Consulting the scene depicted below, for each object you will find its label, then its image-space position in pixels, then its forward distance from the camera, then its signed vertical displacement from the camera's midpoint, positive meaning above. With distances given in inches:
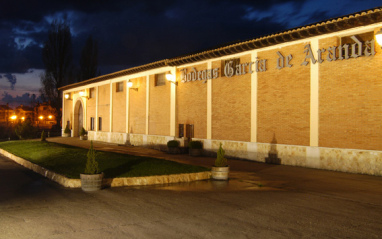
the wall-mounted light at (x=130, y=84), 1021.8 +128.3
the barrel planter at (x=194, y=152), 752.3 -61.8
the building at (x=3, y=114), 4318.4 +131.1
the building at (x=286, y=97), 490.6 +56.1
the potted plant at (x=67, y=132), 1489.9 -35.6
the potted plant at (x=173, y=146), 807.7 -52.3
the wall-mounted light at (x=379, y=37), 430.8 +120.6
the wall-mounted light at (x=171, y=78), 855.1 +124.4
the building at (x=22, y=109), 4107.8 +203.5
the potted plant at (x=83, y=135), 1318.8 -43.2
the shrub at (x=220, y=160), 436.8 -46.8
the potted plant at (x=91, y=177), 366.6 -59.3
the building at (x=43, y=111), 1802.4 +79.1
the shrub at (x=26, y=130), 1327.5 -27.4
